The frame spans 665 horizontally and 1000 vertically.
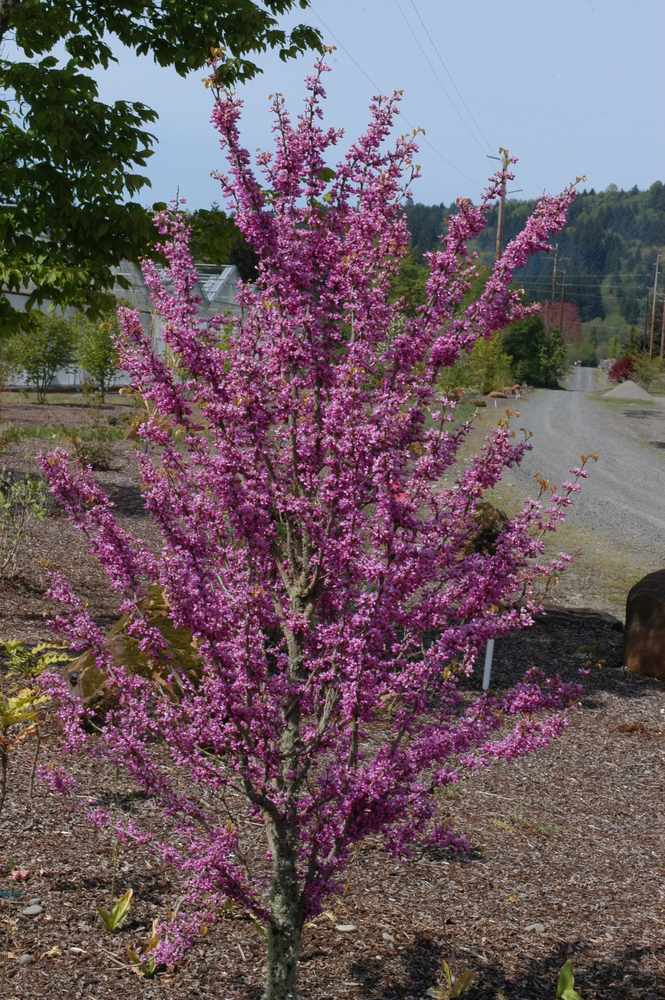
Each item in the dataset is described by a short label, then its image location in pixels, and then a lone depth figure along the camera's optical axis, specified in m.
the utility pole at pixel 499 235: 35.79
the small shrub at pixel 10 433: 13.54
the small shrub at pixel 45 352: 25.41
